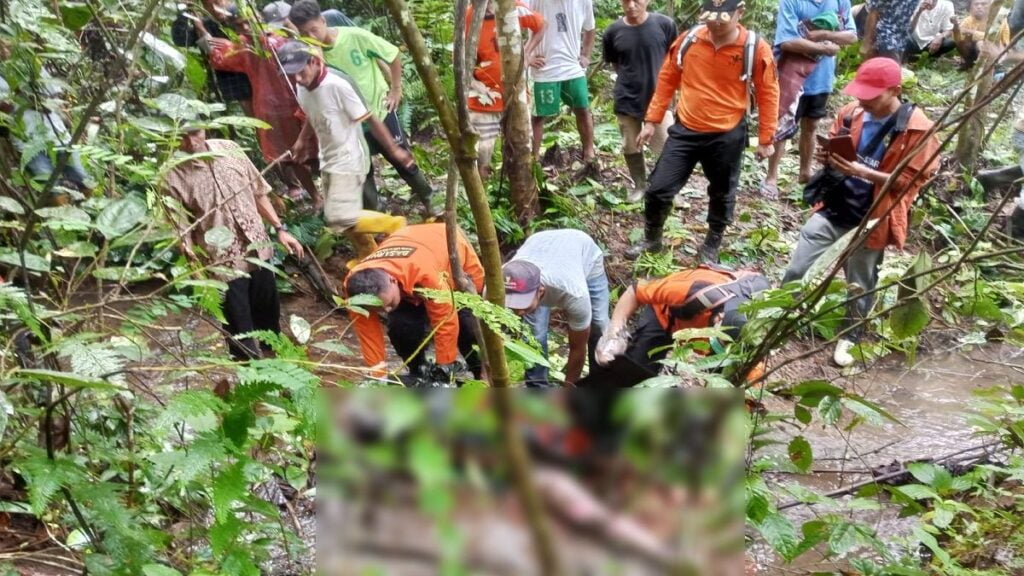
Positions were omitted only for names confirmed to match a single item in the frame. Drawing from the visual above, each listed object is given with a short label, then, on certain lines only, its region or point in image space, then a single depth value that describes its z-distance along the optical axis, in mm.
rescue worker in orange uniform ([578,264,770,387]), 3510
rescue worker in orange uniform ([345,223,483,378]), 3791
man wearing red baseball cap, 4422
